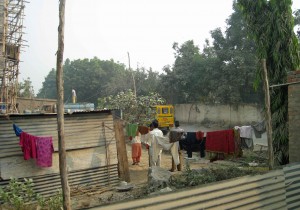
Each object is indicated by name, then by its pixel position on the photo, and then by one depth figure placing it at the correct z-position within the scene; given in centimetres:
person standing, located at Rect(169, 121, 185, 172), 937
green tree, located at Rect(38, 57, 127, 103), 5234
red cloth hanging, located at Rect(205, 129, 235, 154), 1073
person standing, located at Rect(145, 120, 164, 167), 973
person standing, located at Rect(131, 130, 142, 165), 1187
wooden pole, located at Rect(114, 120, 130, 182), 913
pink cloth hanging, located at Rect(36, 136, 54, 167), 736
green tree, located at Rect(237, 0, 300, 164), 784
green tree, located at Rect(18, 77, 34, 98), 3903
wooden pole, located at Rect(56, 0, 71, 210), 363
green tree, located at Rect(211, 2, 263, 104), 2559
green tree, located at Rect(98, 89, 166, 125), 2066
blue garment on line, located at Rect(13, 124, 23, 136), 720
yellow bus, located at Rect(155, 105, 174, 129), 2346
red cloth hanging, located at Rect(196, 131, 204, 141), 1139
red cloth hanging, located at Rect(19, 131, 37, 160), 723
